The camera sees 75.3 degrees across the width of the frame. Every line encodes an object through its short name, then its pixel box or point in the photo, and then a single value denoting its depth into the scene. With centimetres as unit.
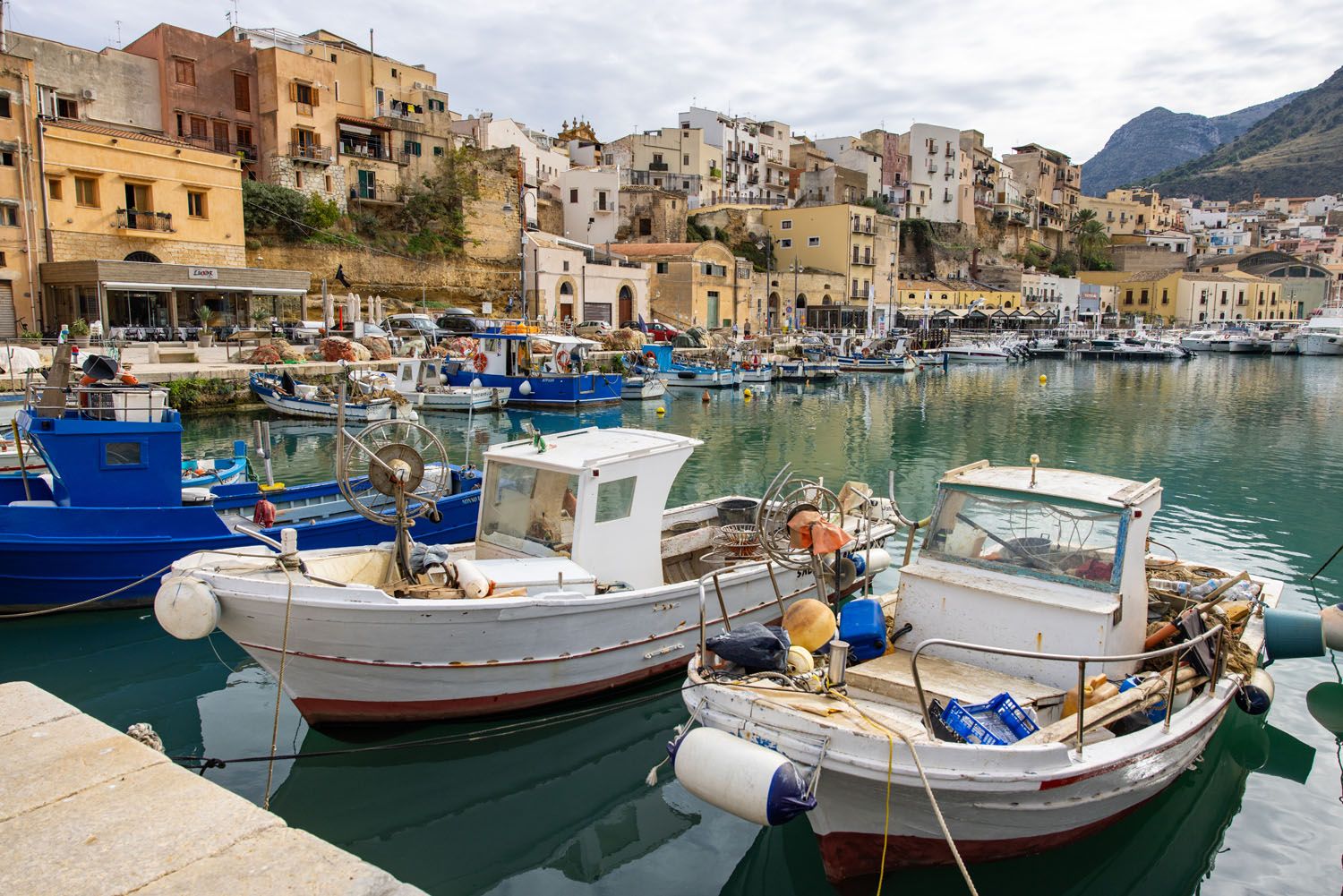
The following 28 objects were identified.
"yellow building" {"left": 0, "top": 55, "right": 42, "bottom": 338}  2767
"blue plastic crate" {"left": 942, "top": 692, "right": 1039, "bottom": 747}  507
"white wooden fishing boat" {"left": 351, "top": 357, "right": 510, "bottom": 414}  2961
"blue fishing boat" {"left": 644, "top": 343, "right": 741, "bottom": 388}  3909
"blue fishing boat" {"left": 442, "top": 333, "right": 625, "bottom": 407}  3083
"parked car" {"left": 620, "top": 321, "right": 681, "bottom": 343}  4842
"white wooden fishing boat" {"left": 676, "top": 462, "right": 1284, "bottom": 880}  484
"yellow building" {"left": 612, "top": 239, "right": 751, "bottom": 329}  5338
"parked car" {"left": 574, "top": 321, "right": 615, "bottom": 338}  4316
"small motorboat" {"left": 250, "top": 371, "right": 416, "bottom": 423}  2548
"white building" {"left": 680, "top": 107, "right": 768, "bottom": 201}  7262
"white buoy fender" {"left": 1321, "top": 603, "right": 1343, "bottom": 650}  771
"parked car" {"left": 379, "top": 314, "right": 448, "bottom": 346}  3700
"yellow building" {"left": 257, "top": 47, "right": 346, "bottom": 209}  4191
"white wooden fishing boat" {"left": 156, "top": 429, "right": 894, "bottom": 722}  669
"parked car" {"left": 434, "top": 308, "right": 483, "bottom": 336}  4025
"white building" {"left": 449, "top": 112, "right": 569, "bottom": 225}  5538
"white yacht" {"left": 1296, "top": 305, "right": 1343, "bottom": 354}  6819
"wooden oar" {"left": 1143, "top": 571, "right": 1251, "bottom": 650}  648
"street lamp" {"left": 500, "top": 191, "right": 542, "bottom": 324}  4759
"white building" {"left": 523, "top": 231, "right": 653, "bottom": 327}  4753
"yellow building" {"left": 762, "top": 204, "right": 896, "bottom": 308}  6744
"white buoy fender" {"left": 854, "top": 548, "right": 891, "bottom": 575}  977
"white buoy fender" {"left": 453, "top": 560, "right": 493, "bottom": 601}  703
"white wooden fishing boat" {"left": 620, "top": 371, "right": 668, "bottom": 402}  3380
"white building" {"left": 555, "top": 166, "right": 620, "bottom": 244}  5841
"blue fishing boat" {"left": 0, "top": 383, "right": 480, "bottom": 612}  957
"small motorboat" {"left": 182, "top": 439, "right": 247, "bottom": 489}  1291
